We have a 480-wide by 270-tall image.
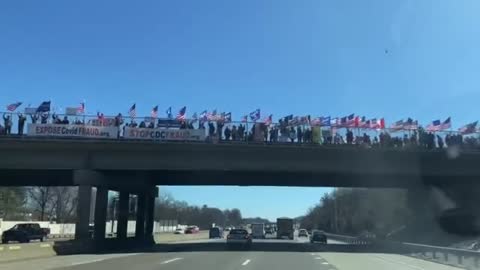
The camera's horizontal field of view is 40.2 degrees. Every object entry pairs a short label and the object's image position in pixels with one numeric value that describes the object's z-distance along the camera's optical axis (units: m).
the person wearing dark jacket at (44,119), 43.41
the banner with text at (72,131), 43.25
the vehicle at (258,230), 97.79
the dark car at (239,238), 52.41
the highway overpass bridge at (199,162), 44.41
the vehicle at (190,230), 115.89
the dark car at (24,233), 62.13
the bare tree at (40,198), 128.88
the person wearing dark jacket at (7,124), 42.91
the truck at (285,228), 95.06
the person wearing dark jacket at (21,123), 43.09
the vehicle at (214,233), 98.56
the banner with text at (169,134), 44.44
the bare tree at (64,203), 138.14
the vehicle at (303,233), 116.43
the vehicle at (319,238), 71.31
